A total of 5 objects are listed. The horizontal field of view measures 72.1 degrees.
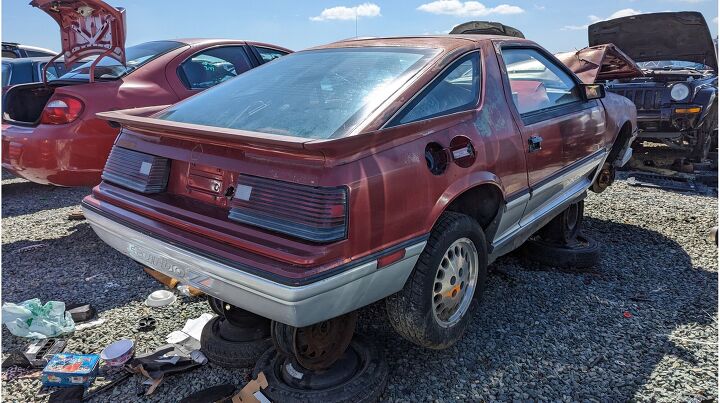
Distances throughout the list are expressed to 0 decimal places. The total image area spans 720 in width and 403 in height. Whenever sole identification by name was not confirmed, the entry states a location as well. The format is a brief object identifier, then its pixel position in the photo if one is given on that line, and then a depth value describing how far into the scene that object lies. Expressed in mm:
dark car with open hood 6562
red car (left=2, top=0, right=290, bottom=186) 4125
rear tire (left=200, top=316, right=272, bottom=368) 2498
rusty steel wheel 2098
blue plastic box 2344
